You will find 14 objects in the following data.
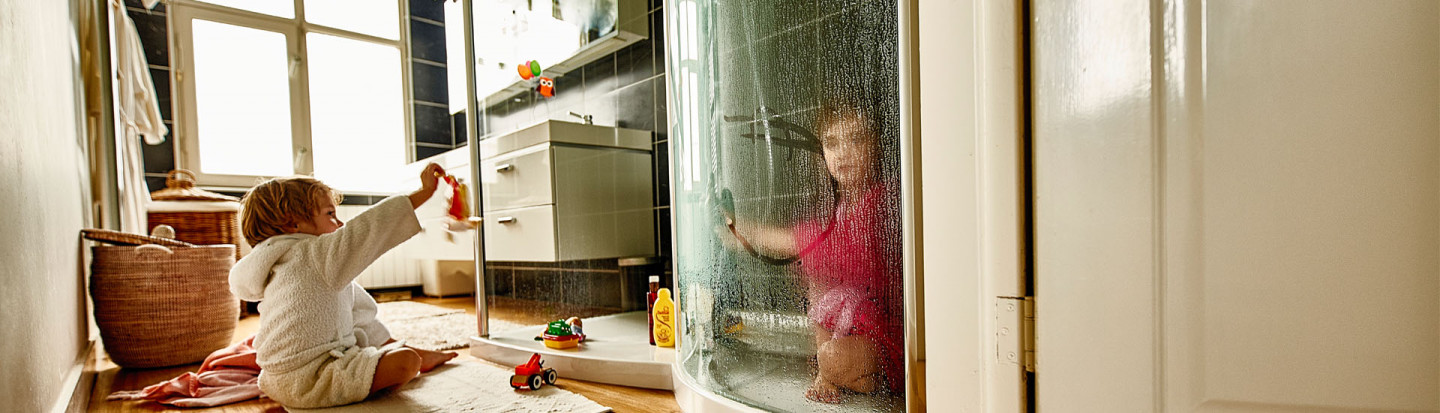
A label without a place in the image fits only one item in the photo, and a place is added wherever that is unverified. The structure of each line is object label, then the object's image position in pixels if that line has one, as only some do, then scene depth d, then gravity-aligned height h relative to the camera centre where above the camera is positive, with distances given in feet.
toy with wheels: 4.45 -1.23
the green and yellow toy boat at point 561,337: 5.06 -1.09
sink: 6.14 +0.58
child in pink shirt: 2.65 -0.34
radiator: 11.76 -1.27
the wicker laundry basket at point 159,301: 5.51 -0.78
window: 10.87 +2.08
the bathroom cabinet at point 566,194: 6.15 +0.02
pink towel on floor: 4.50 -1.26
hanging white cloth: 7.32 +1.15
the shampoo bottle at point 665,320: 5.05 -0.99
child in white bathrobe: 4.22 -0.58
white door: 1.64 -0.09
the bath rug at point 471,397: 4.07 -1.31
